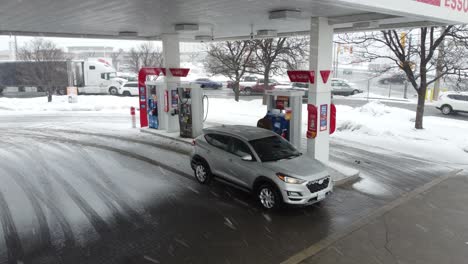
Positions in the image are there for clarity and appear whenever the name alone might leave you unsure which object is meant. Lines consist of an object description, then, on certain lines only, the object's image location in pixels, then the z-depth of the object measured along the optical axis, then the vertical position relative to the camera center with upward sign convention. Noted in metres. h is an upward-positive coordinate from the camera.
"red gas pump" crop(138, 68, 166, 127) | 15.99 -0.52
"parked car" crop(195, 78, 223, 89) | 43.88 -0.70
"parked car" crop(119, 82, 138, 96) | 34.09 -0.97
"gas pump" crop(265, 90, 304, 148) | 10.53 -1.02
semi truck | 32.56 +0.09
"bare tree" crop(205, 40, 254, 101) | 25.83 +1.49
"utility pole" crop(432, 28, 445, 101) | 16.27 +0.87
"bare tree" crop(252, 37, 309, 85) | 24.75 +1.78
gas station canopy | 8.59 +1.84
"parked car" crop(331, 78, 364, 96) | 38.03 -1.08
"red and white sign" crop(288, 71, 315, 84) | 9.80 +0.05
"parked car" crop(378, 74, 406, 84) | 50.97 -0.53
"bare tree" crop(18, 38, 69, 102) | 29.92 +0.81
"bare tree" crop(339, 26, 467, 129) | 15.79 +1.13
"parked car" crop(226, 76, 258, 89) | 40.69 -0.36
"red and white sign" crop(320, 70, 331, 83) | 9.94 +0.07
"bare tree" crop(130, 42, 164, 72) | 41.50 +2.63
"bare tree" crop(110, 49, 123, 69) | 70.89 +3.99
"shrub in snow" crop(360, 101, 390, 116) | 21.20 -1.86
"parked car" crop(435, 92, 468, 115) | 24.31 -1.70
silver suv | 7.61 -1.97
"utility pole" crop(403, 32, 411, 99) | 16.76 +1.29
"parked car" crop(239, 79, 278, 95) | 37.28 -1.12
